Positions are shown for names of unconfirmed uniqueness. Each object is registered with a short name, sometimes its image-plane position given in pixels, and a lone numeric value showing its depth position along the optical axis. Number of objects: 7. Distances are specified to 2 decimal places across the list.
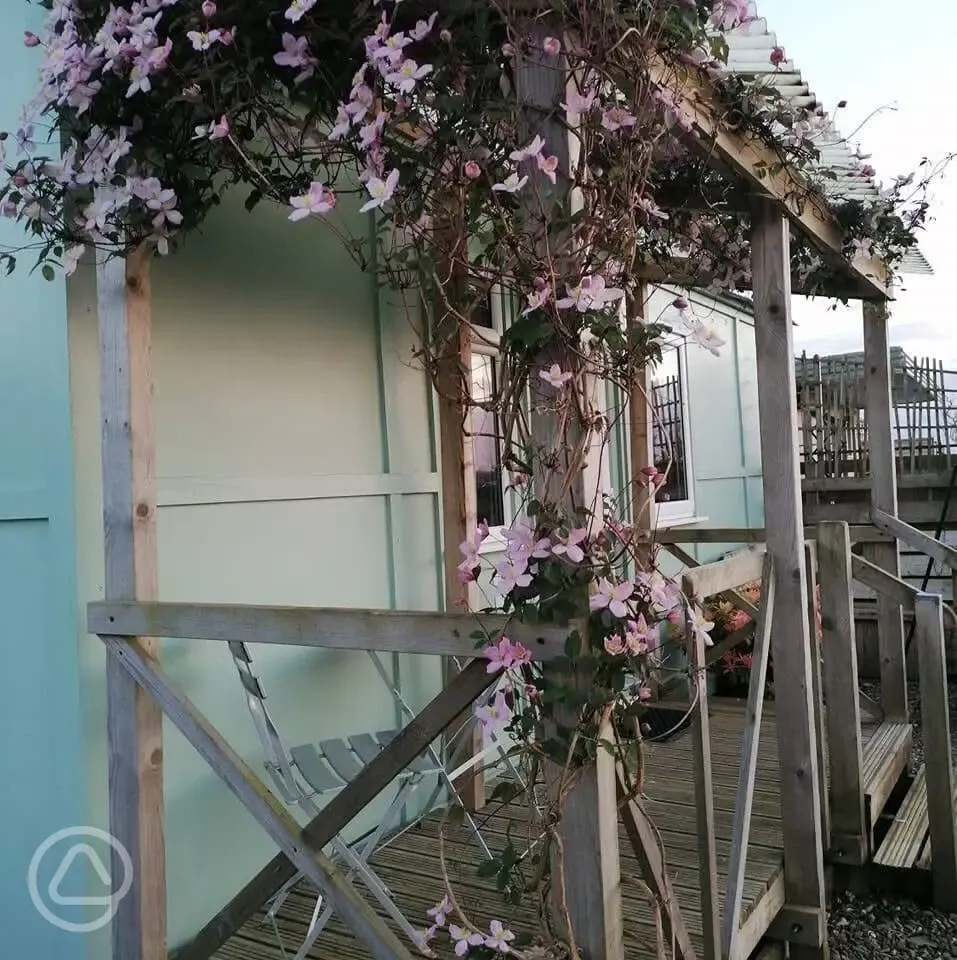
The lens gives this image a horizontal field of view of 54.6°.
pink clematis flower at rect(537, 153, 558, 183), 1.76
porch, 2.83
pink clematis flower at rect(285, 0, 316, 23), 1.80
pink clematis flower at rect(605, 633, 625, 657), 1.75
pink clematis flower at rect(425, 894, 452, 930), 1.90
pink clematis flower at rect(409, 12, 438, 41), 1.78
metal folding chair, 2.54
